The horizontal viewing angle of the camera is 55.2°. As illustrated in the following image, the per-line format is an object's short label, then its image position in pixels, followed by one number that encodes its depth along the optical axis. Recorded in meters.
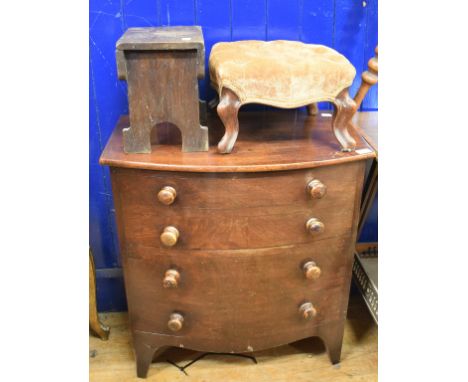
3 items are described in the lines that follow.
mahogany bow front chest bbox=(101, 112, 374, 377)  1.30
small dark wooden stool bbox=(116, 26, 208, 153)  1.21
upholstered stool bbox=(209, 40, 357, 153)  1.24
